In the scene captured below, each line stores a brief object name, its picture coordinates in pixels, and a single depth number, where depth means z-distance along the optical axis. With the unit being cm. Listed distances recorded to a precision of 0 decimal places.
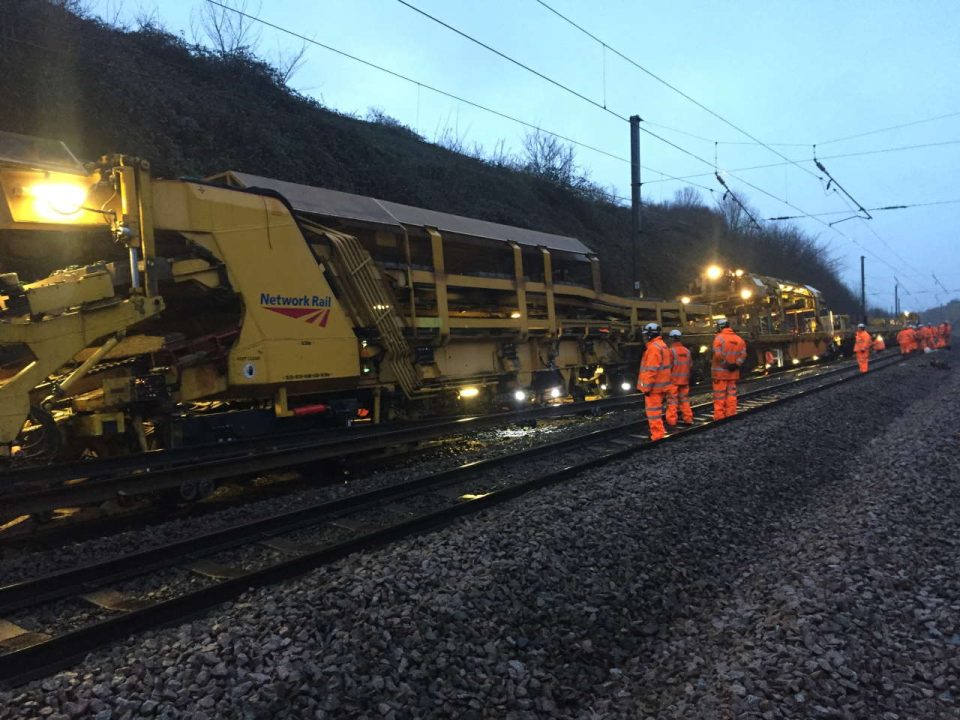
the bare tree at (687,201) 5934
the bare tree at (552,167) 3584
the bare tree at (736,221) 5519
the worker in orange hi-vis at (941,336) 4178
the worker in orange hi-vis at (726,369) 1031
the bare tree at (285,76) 2096
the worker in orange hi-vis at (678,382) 965
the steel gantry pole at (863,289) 5741
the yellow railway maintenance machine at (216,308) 559
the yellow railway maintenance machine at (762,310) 2138
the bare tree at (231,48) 1934
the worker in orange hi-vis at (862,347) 2111
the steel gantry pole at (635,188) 1850
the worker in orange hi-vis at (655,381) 894
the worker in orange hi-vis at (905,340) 3206
